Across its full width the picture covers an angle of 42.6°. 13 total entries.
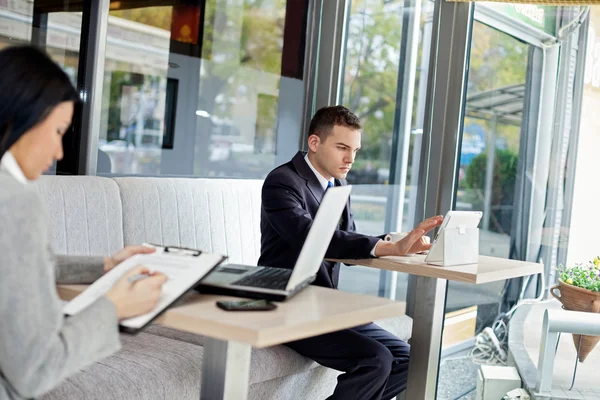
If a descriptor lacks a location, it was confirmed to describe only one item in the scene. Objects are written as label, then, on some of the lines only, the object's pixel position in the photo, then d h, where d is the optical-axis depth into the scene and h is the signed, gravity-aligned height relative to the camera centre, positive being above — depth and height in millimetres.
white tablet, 2621 -115
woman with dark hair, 1219 -193
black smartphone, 1582 -284
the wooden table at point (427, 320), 2742 -498
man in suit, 2572 -222
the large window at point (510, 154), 3934 +192
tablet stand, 2623 -213
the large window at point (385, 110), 4242 +396
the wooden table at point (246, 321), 1443 -297
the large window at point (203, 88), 3486 +387
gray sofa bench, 2268 -321
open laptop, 1722 -262
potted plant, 3441 -432
